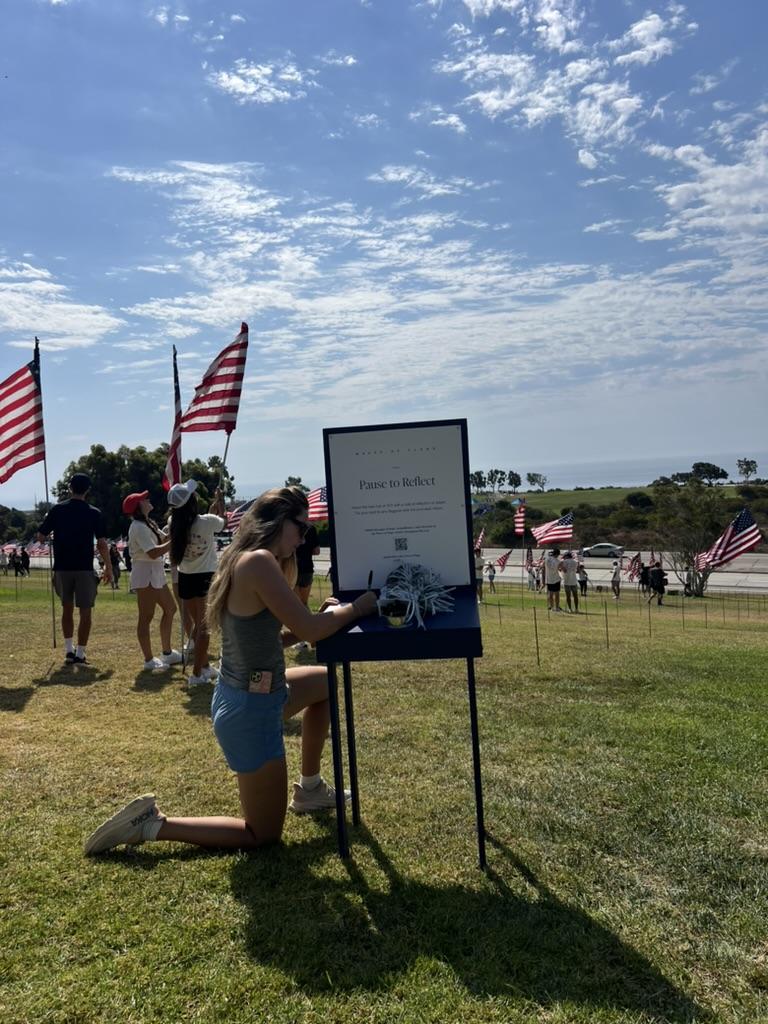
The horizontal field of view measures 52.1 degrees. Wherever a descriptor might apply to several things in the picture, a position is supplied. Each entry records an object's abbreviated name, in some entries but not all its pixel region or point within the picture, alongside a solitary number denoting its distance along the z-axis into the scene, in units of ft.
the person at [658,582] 98.78
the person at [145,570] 27.50
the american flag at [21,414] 34.22
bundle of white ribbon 11.68
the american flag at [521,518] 84.68
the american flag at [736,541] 67.95
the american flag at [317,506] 52.49
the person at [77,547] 27.76
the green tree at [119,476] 188.14
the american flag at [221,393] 33.01
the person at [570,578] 74.74
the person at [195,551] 24.16
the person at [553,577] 72.13
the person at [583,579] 110.83
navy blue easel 11.10
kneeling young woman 11.80
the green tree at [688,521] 160.86
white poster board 12.71
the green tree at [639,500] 280.31
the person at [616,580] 102.55
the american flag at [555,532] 77.97
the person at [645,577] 110.07
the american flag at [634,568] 135.33
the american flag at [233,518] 56.89
